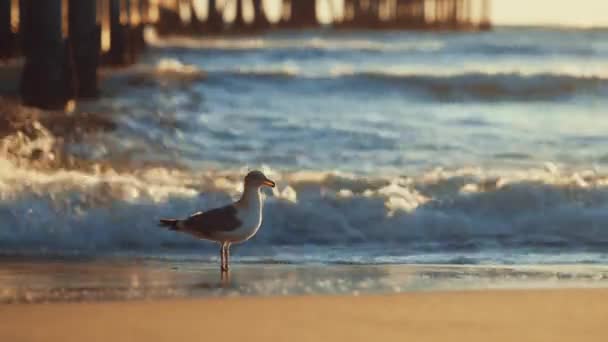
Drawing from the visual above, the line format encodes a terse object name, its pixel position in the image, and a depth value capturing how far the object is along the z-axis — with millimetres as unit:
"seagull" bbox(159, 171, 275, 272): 14469
